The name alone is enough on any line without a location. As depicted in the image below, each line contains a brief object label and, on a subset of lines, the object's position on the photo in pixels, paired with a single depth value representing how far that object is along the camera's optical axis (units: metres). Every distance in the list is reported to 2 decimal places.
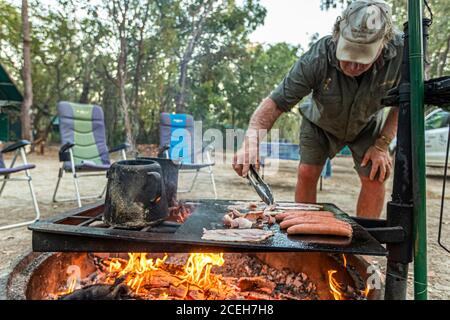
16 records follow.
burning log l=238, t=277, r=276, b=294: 1.55
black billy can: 1.28
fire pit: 1.29
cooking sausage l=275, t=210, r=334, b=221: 1.38
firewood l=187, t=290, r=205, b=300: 1.36
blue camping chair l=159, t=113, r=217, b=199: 4.93
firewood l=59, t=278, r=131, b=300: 1.17
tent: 11.02
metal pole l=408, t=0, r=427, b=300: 1.10
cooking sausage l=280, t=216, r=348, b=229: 1.20
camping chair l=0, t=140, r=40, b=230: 2.71
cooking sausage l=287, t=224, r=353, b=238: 1.13
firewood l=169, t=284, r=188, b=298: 1.38
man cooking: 1.56
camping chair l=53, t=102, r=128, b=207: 4.17
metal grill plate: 1.04
